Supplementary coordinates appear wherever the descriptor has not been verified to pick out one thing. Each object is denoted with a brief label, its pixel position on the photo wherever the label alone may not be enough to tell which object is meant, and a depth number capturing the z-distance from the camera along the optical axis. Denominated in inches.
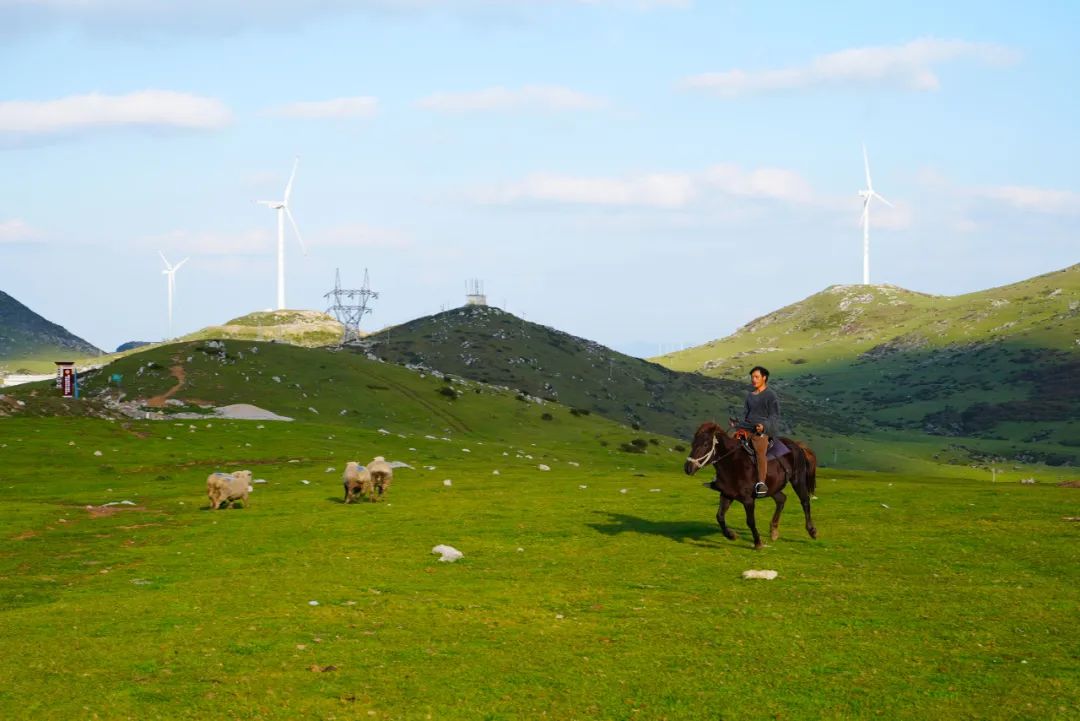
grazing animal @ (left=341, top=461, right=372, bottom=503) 1806.1
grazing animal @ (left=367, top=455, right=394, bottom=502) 1850.4
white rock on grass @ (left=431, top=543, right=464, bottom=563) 1146.0
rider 1155.9
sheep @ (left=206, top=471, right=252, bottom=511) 1744.6
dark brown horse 1113.4
